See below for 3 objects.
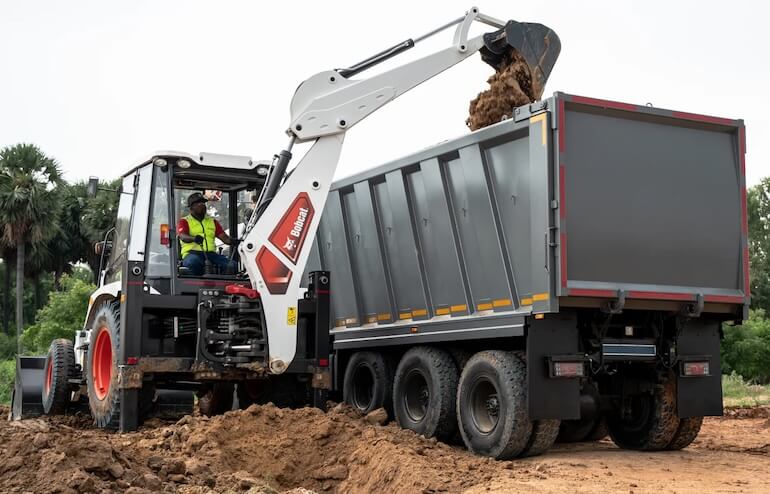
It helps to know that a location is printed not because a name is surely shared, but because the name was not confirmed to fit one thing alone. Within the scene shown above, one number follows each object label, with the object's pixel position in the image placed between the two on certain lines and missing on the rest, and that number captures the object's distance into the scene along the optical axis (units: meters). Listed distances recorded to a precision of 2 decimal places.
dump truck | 9.03
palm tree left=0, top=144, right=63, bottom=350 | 32.56
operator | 10.57
